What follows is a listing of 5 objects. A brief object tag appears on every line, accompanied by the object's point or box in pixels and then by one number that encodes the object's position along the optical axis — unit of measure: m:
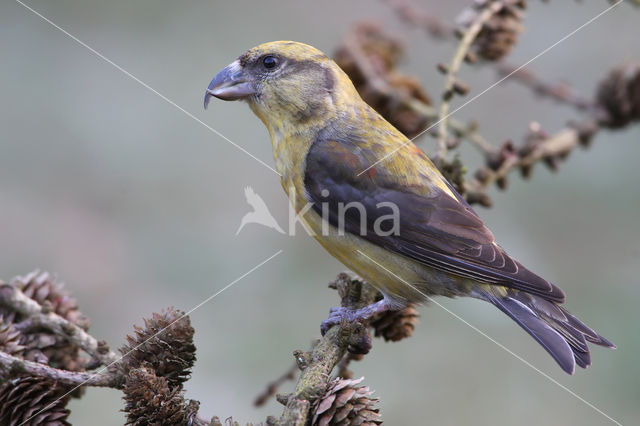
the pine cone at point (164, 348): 3.91
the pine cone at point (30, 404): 3.91
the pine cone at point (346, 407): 3.56
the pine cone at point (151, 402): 3.59
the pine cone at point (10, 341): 4.15
